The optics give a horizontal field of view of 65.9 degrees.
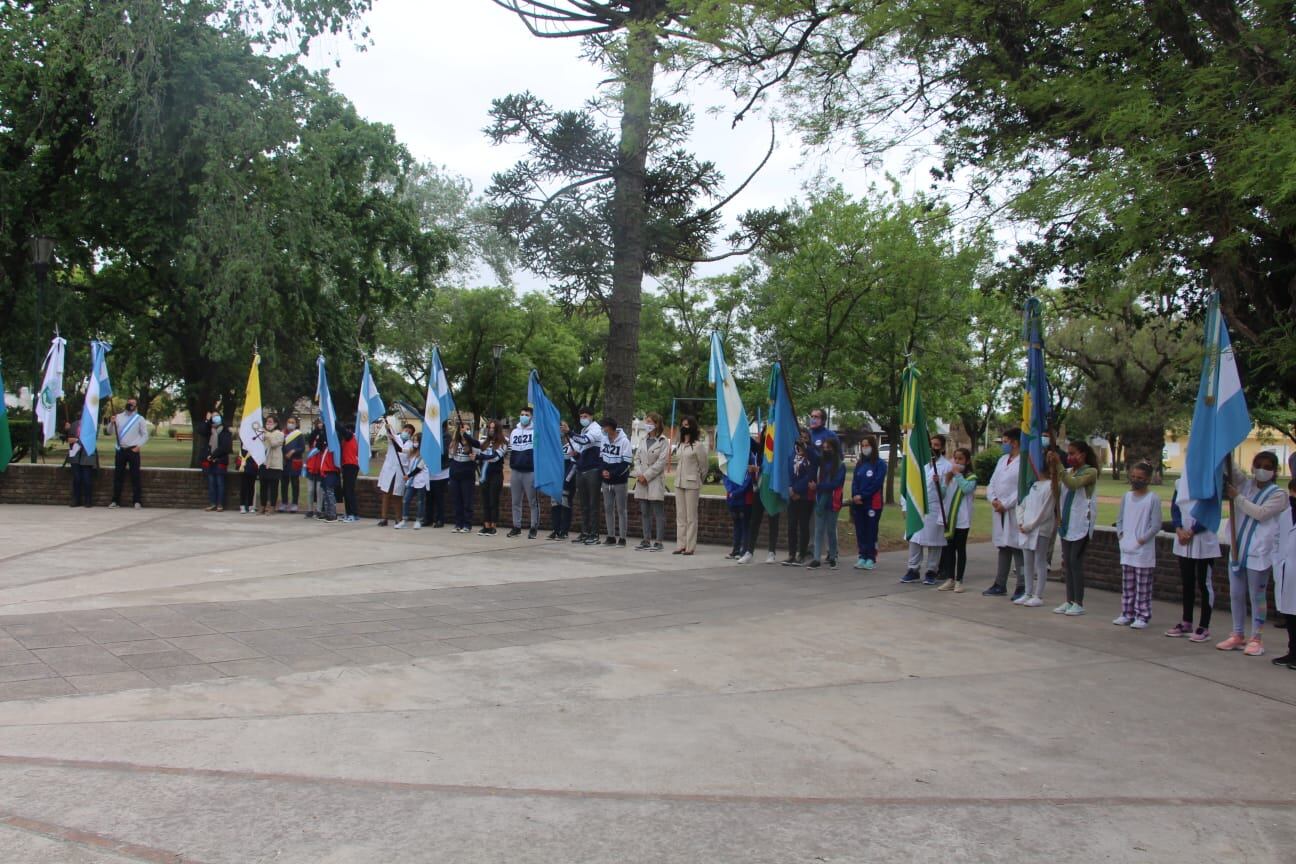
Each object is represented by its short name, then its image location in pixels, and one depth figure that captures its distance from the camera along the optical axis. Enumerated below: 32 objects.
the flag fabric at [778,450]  13.34
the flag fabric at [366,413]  17.30
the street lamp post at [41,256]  20.00
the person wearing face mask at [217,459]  18.33
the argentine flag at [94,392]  18.03
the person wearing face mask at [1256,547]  8.37
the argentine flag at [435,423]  16.28
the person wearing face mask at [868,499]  12.91
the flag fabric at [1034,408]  11.02
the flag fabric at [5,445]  17.41
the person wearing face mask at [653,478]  14.41
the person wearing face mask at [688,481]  14.06
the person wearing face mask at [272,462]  18.19
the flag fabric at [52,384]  19.00
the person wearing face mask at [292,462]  18.38
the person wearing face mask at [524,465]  15.64
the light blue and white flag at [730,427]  13.69
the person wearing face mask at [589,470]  14.95
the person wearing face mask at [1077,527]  10.16
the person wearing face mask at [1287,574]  7.82
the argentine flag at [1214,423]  8.62
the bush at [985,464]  38.34
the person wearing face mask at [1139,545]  9.37
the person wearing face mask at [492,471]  16.03
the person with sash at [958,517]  11.70
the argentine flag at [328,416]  16.97
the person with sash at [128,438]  18.22
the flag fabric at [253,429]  17.94
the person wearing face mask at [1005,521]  11.21
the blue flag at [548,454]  15.30
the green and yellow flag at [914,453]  12.12
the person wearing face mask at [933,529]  11.98
